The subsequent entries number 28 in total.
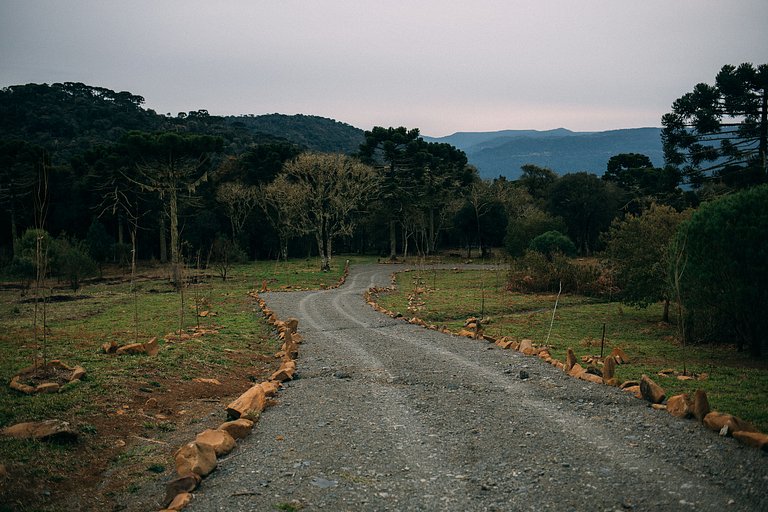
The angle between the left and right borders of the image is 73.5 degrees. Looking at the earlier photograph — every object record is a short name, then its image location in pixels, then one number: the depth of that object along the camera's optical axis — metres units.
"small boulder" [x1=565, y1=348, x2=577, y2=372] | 11.12
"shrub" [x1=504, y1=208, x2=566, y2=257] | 43.91
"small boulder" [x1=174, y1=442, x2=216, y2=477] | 6.27
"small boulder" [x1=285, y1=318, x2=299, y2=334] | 16.78
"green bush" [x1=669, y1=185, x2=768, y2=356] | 13.74
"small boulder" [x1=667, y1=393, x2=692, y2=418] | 7.70
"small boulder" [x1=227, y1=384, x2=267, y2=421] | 8.31
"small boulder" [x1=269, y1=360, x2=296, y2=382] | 11.26
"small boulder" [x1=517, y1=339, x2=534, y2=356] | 13.03
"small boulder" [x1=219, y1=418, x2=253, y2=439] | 7.58
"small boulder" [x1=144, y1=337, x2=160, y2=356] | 12.06
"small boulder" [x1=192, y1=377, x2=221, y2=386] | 11.01
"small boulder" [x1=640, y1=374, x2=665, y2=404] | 8.56
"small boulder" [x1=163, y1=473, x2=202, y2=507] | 5.74
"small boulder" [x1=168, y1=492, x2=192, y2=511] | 5.54
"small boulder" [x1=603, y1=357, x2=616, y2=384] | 10.12
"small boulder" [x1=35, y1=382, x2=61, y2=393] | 8.80
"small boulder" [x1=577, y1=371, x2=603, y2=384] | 10.12
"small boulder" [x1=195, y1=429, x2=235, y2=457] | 6.95
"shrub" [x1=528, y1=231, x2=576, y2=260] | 35.56
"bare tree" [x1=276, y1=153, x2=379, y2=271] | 43.50
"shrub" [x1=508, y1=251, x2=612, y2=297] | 29.70
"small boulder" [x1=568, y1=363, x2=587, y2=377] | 10.69
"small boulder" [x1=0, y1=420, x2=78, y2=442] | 7.00
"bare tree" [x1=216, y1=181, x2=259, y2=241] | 54.00
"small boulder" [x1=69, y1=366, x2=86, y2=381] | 9.56
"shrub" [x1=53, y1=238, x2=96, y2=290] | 30.94
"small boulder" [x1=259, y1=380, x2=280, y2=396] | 9.88
